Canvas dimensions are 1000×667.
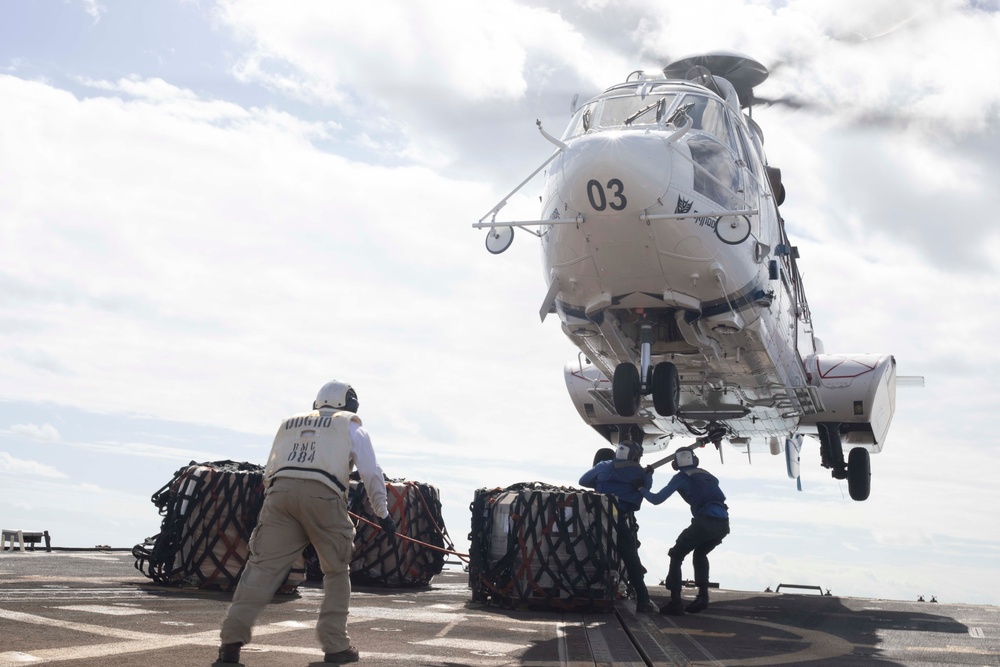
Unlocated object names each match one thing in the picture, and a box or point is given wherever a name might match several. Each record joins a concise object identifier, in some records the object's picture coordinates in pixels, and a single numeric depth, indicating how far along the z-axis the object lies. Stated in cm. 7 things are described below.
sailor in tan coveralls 671
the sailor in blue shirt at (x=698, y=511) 1236
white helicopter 1212
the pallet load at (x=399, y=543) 1416
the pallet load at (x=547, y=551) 1154
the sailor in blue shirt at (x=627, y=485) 1218
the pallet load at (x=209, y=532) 1181
